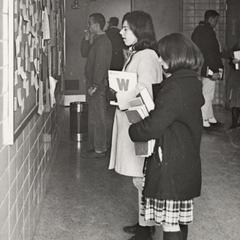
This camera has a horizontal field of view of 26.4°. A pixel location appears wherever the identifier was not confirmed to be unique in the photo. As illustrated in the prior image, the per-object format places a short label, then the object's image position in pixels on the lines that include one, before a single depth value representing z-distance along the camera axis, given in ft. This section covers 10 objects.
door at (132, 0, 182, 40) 33.86
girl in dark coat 8.71
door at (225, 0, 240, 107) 30.35
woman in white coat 10.82
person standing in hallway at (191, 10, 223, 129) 24.35
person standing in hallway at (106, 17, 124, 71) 26.73
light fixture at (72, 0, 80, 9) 32.55
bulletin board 8.31
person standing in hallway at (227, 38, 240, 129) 24.62
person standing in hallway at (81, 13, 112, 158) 18.30
